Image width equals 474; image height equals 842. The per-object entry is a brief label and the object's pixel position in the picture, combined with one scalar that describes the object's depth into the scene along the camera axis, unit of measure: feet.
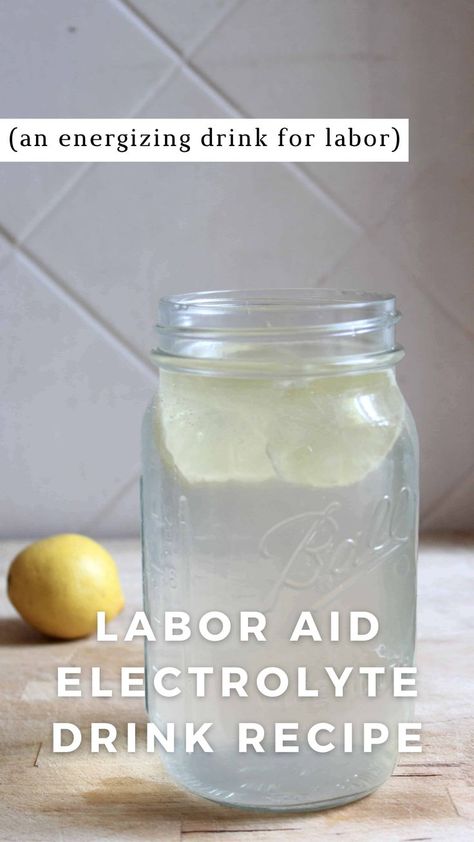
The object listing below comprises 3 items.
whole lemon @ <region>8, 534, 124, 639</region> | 3.22
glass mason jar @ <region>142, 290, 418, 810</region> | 2.12
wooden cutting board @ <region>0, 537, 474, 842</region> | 2.17
